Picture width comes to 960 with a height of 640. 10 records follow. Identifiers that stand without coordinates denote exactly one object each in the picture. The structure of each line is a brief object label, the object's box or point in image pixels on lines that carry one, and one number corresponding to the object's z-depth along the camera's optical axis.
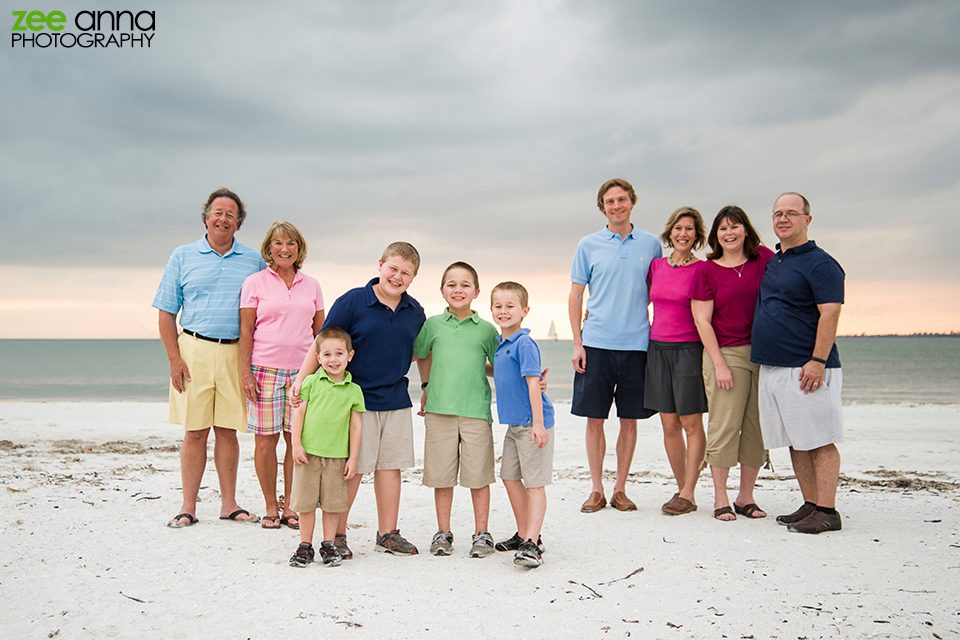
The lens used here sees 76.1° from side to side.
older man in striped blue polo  4.60
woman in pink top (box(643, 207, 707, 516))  4.86
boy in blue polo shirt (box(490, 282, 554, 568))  3.86
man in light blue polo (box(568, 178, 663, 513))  5.01
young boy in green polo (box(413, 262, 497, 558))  4.01
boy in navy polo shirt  3.96
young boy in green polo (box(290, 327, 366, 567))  3.76
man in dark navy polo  4.38
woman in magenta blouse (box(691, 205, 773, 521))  4.73
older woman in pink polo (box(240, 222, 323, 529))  4.52
